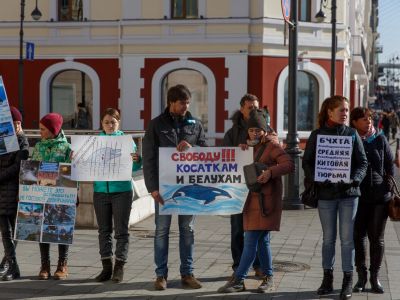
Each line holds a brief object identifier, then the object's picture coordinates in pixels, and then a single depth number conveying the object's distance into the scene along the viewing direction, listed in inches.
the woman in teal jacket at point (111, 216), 305.4
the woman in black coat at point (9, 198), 307.5
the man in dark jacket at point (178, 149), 289.7
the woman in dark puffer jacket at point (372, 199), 287.9
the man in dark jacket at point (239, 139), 307.1
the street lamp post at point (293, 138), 530.3
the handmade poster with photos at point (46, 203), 306.0
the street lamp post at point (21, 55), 944.3
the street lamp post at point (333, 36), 872.9
